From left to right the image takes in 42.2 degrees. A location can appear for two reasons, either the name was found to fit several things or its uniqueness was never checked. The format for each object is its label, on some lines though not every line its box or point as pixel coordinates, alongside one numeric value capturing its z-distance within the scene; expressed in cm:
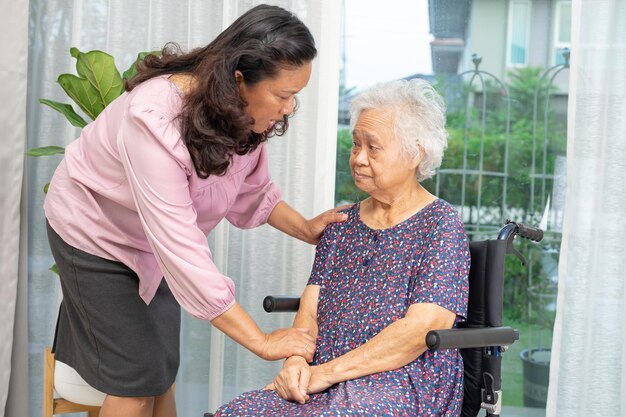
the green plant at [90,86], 249
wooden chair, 252
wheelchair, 201
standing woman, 178
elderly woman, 196
